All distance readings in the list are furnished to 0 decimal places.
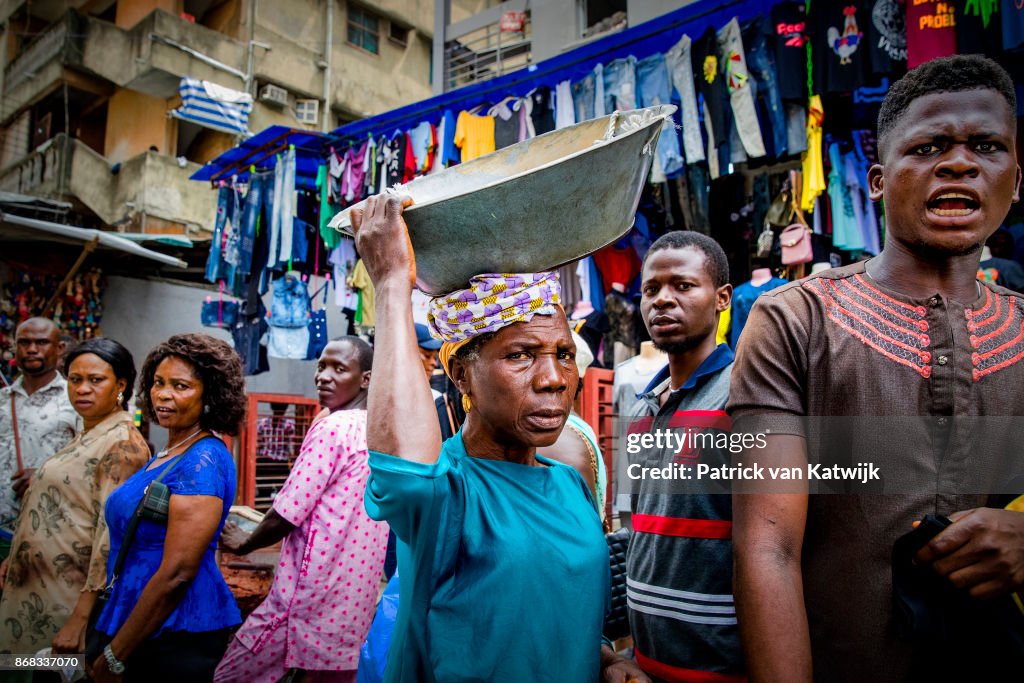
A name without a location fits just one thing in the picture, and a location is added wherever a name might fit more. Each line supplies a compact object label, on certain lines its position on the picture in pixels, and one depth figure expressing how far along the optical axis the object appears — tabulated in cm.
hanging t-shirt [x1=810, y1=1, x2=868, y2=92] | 453
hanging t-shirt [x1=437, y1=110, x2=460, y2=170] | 655
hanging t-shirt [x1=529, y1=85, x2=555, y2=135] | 602
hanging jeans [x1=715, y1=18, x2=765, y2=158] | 488
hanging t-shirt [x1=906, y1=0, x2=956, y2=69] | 414
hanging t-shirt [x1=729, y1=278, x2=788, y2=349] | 498
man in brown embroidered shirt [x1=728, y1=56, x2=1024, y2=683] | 141
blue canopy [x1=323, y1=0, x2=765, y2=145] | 512
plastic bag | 181
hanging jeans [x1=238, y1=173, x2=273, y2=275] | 819
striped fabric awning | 1374
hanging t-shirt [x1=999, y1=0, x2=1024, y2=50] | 390
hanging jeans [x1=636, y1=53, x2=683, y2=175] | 515
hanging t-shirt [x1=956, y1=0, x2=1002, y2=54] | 404
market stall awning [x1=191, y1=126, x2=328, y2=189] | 757
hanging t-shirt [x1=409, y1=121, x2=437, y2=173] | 673
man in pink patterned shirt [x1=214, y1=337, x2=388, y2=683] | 300
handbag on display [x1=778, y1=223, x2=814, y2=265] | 496
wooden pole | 866
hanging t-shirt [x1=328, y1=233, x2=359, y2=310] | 759
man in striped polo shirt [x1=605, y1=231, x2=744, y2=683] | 194
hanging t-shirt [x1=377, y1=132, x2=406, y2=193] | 688
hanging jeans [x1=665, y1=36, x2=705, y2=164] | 511
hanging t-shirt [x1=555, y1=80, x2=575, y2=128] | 586
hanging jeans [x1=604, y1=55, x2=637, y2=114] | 550
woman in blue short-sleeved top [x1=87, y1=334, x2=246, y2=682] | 254
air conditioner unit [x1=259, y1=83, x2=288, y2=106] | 1686
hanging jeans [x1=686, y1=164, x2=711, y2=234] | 545
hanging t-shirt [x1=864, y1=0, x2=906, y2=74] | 440
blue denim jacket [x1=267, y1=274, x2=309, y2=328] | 795
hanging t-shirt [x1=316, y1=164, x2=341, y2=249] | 762
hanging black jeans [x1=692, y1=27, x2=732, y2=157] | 501
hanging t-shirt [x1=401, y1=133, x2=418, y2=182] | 685
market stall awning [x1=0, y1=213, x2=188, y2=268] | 788
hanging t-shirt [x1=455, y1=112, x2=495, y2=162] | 626
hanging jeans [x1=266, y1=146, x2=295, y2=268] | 770
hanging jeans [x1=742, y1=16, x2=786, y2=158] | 488
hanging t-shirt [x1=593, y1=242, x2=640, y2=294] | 624
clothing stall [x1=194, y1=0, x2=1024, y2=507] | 454
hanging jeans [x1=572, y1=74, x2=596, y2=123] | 578
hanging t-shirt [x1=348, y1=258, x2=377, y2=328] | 745
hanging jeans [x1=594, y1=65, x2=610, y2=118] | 566
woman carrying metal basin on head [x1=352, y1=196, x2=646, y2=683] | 132
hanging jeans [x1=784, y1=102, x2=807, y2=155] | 483
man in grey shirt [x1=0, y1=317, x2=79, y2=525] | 434
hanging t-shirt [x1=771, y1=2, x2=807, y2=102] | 473
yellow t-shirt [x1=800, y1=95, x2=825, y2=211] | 474
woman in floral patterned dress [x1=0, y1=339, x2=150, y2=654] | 306
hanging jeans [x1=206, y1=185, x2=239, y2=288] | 853
